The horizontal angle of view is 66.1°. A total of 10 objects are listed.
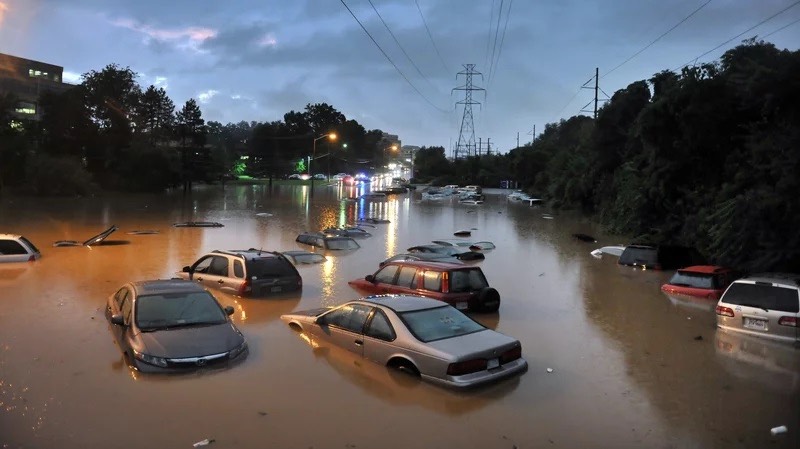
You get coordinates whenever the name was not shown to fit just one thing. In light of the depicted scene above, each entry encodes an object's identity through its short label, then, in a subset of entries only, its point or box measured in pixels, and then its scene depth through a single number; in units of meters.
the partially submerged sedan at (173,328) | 9.59
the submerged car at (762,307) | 11.67
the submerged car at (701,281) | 17.55
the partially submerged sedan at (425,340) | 8.92
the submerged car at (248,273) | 16.48
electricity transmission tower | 98.00
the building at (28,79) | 103.00
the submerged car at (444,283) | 14.27
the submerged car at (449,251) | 25.70
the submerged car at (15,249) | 21.95
